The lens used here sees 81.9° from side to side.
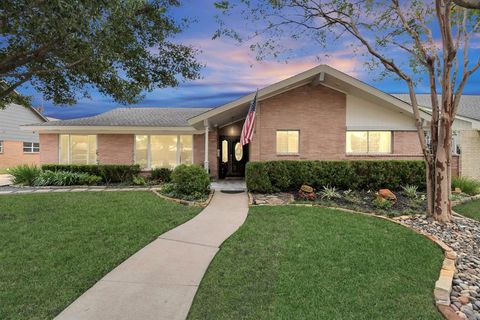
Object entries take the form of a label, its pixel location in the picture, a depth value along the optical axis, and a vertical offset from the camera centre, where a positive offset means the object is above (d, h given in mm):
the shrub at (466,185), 11352 -1224
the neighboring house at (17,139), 25078 +1811
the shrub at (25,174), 12820 -793
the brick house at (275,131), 12617 +1305
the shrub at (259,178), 10305 -806
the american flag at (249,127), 9547 +1043
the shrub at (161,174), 14086 -877
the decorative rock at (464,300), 3579 -1880
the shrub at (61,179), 12539 -988
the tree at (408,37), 6988 +3570
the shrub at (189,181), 9742 -855
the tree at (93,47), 4492 +2325
